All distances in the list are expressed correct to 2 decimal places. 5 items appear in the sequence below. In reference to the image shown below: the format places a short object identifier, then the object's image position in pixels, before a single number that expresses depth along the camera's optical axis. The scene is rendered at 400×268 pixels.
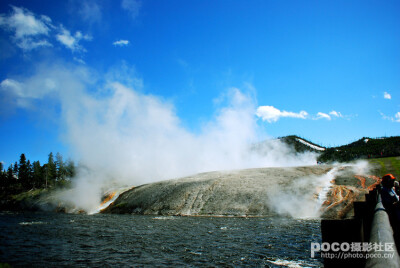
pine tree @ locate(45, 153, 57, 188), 135.25
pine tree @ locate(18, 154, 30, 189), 139.75
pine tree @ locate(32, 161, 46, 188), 135.62
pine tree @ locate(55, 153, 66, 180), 142.24
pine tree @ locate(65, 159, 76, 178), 142.88
